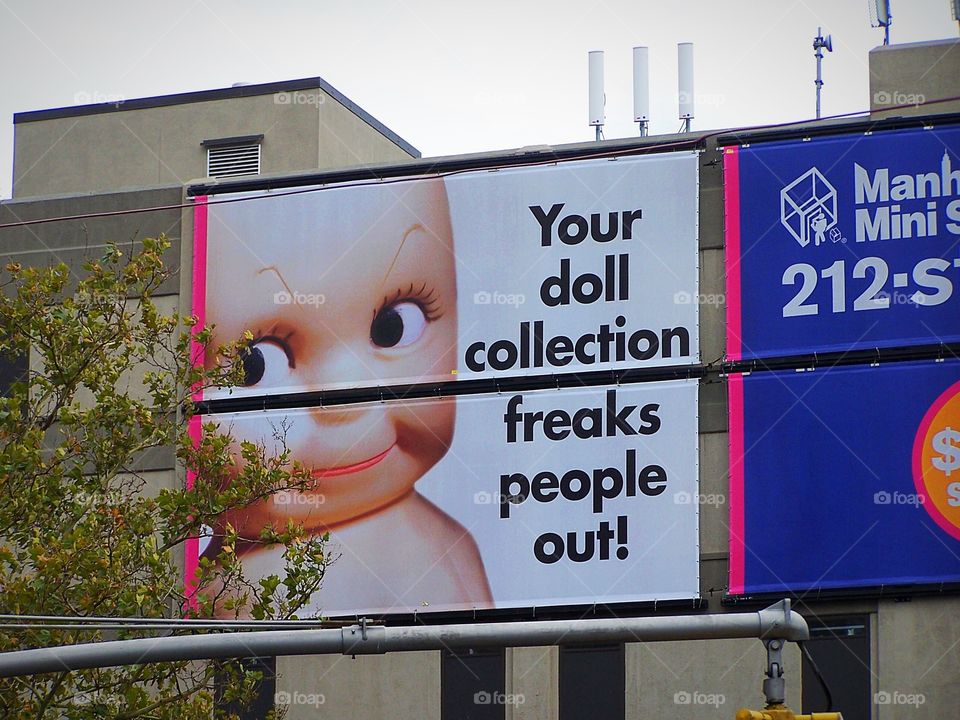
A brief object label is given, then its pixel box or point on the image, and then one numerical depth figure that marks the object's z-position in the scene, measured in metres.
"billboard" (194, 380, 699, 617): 24.25
